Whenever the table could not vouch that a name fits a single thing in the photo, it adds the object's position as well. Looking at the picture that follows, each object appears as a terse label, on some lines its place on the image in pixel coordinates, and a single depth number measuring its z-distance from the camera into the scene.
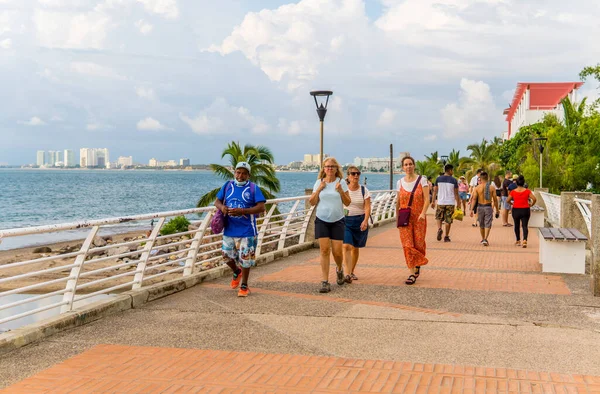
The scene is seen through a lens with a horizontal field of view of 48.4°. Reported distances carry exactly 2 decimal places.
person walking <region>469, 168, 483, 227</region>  20.82
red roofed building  77.56
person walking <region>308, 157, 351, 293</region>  8.66
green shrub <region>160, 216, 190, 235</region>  32.59
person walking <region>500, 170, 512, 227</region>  21.44
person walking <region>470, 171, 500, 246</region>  15.29
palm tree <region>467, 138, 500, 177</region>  76.39
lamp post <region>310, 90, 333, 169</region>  17.89
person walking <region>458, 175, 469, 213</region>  29.12
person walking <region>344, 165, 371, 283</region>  9.73
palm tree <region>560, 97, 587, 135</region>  40.09
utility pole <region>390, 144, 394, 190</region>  51.80
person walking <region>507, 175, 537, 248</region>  14.75
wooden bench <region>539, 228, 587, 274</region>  10.62
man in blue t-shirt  8.27
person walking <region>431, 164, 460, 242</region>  15.78
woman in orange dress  9.45
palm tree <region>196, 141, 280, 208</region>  27.95
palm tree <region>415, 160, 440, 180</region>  66.19
